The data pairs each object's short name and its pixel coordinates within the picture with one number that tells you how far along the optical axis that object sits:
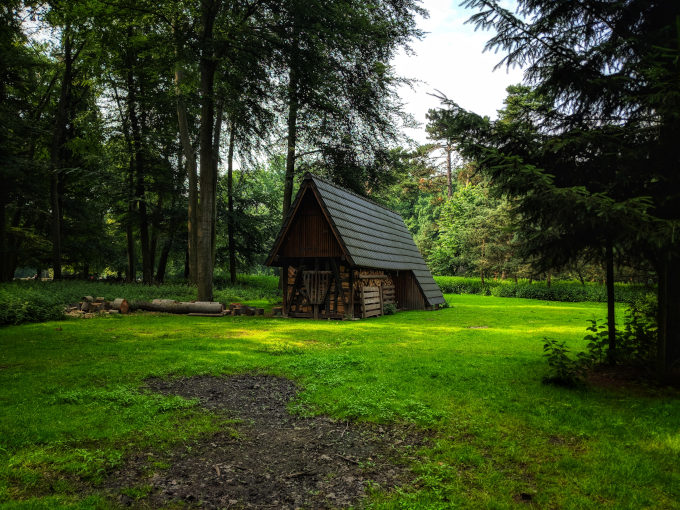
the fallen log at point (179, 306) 15.47
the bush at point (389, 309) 17.46
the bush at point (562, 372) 6.03
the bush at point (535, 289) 27.27
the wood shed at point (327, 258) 14.62
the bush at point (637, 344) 6.50
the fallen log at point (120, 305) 15.48
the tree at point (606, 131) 4.86
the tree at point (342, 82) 14.91
